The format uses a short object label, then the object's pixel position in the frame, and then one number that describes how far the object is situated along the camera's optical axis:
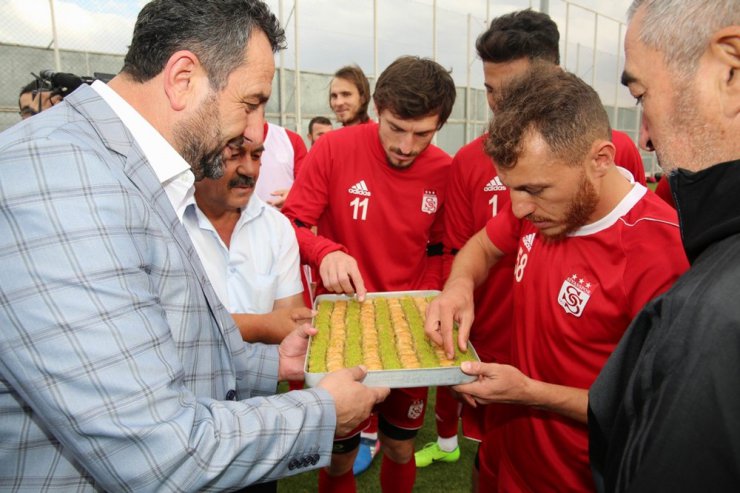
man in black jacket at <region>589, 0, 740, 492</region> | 0.86
